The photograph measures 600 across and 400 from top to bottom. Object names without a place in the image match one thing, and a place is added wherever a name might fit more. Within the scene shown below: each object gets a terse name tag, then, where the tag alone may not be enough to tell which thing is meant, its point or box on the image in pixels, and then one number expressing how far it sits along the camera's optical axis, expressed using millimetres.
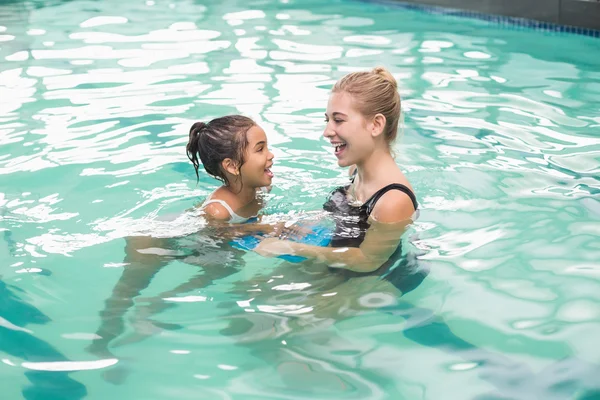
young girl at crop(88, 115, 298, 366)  3701
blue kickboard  3756
